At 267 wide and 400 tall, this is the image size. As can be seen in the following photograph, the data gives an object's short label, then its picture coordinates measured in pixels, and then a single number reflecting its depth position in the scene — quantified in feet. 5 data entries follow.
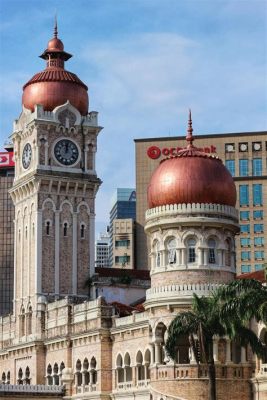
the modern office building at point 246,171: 484.74
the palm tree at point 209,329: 191.93
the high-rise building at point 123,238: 538.47
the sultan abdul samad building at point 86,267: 211.82
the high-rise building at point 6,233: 615.57
